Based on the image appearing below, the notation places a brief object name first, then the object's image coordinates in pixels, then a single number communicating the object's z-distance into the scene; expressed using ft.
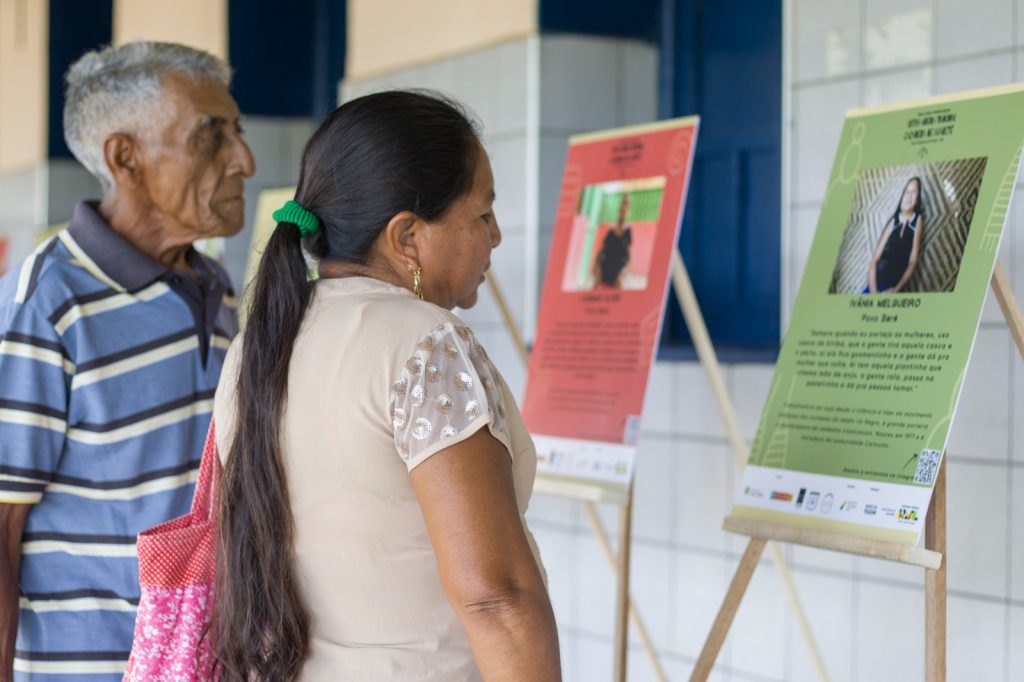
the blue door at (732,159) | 11.36
